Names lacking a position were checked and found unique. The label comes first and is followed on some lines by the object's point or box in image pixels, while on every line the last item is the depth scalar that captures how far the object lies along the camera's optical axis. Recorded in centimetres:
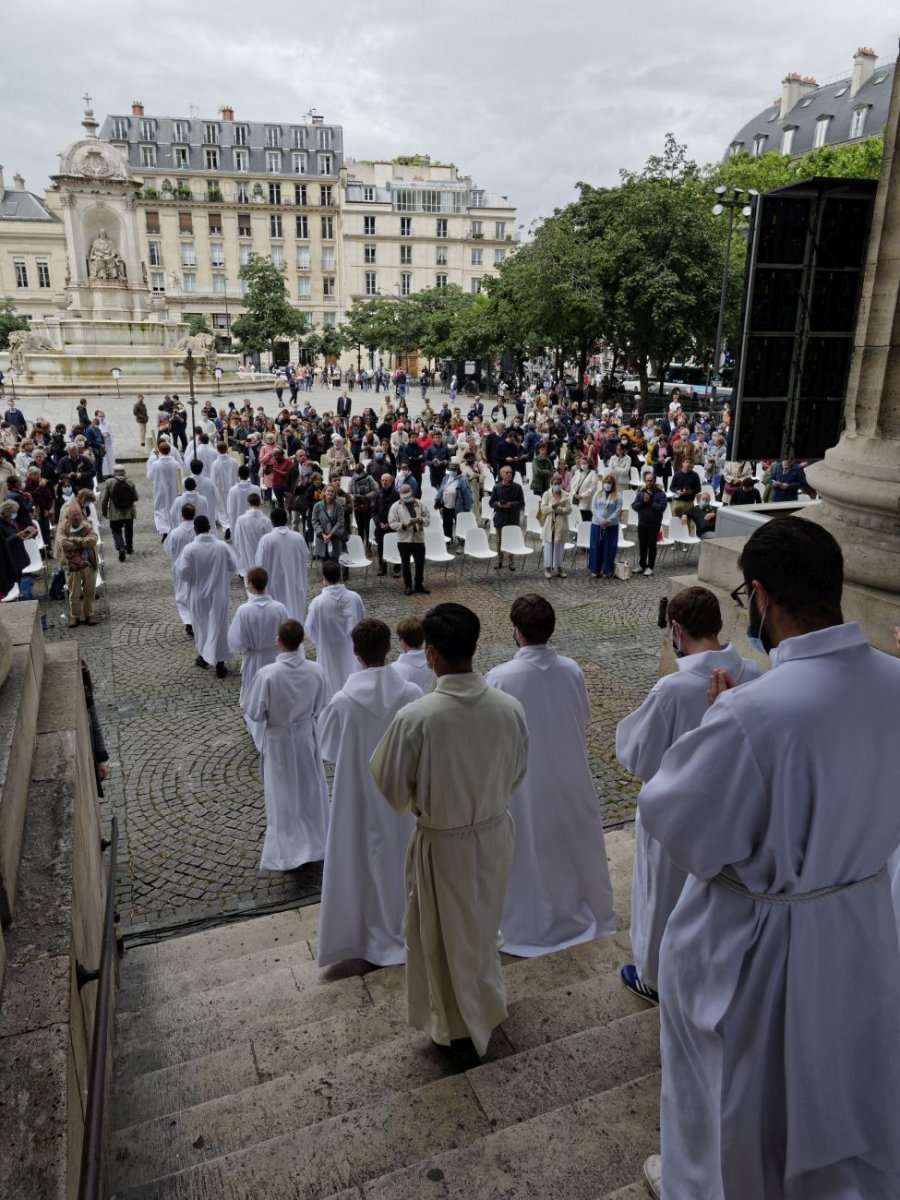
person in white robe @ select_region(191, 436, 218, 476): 1816
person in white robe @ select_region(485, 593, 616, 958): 445
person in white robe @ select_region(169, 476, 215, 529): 1267
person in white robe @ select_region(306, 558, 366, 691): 791
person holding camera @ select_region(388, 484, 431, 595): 1201
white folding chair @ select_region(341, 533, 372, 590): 1277
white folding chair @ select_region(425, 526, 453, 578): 1334
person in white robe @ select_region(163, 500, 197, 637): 1023
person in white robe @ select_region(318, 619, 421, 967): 454
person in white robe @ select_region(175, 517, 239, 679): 954
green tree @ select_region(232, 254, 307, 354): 5619
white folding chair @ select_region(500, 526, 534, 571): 1348
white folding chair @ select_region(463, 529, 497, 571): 1360
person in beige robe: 320
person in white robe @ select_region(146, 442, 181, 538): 1559
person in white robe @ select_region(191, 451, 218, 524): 1474
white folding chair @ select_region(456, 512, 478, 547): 1401
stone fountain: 3947
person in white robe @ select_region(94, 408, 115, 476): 2173
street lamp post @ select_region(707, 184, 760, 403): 2250
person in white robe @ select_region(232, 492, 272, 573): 1142
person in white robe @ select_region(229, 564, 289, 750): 718
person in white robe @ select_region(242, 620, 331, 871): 574
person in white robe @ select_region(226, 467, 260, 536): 1416
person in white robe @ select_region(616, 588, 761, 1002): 357
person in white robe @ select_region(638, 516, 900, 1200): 200
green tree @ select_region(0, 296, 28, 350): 5419
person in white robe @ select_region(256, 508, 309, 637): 1003
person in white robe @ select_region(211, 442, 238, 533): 1706
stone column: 465
